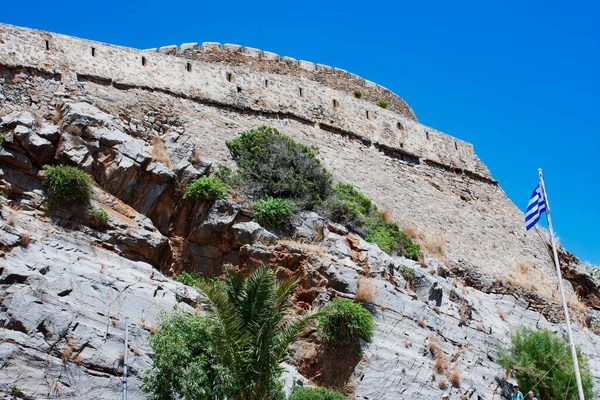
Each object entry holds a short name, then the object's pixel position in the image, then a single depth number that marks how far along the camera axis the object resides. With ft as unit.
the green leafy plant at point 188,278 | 54.85
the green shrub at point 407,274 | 61.41
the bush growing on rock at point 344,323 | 53.06
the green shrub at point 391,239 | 65.21
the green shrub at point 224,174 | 63.57
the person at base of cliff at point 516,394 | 54.39
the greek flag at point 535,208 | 59.36
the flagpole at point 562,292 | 49.65
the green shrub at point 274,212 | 60.08
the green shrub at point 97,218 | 52.47
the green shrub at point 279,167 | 65.21
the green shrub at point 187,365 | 41.04
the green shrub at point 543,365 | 60.29
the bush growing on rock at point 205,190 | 58.75
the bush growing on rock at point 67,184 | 52.24
